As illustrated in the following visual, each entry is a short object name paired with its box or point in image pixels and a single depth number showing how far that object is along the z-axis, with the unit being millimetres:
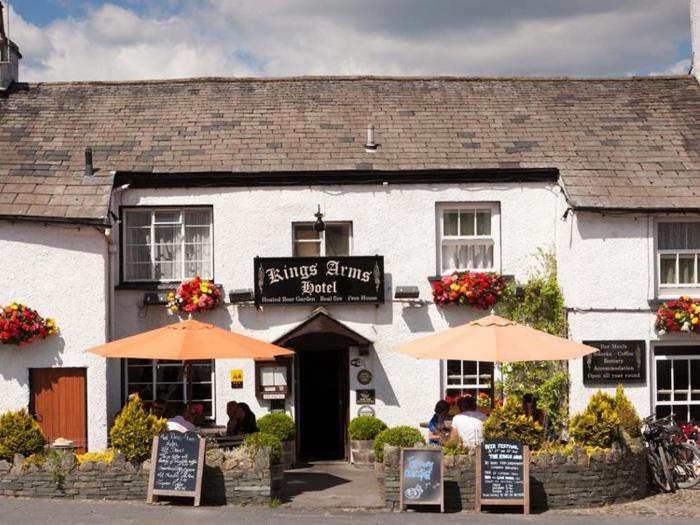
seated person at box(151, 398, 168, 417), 14000
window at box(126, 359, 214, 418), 17188
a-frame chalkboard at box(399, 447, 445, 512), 12586
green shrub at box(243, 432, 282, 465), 13188
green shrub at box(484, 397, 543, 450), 12977
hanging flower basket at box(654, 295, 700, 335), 16106
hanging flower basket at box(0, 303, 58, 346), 15320
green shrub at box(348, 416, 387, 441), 16547
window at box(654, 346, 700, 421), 16797
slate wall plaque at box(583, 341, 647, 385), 16391
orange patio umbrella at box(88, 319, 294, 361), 13203
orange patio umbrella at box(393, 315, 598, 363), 13031
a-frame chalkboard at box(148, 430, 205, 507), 12734
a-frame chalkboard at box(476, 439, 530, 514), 12609
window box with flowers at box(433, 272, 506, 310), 16578
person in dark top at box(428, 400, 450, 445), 14661
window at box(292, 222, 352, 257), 17312
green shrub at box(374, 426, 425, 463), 14398
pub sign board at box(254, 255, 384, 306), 16859
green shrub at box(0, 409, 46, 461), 13289
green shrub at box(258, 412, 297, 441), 16172
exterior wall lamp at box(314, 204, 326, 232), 16953
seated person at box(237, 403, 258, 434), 15102
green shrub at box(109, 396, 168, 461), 12961
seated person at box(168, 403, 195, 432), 13578
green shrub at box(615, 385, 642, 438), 14461
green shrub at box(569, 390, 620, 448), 13383
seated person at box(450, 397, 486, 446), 13328
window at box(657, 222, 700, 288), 16875
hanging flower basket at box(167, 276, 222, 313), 16516
